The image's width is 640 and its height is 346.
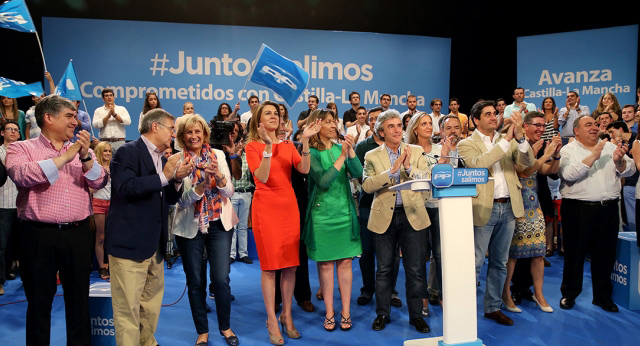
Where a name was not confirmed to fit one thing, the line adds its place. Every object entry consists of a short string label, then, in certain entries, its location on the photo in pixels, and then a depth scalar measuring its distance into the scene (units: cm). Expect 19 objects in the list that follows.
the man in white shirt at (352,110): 872
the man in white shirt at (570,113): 852
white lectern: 253
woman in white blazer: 346
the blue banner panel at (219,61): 877
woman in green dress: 391
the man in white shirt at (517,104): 886
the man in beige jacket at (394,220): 393
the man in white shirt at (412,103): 888
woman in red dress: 376
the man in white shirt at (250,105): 855
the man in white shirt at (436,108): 864
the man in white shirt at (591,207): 455
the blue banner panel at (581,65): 954
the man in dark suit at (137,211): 301
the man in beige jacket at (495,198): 412
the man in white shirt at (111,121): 789
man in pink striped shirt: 303
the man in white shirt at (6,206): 517
